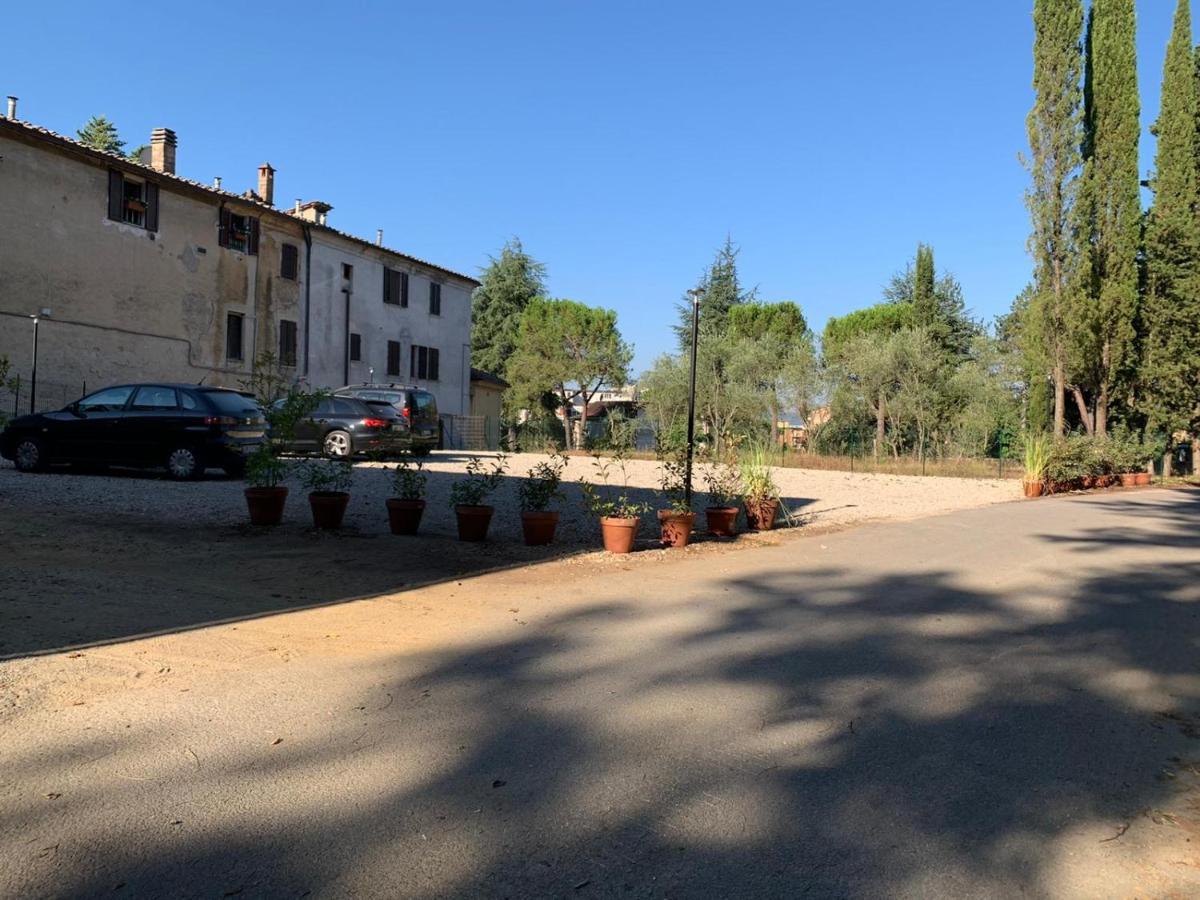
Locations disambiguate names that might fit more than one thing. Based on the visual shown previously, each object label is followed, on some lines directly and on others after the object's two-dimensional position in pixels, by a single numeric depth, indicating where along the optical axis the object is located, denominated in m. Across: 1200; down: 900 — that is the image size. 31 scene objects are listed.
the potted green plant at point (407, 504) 8.88
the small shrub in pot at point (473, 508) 8.75
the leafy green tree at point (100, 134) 45.91
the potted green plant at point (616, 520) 8.55
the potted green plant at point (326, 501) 8.81
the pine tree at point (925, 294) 42.97
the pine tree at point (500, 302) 54.47
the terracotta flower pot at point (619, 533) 8.53
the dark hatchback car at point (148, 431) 12.30
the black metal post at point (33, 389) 20.20
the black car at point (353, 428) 17.38
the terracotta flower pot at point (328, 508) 8.80
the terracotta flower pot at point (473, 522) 8.74
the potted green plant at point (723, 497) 10.21
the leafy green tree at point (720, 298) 49.94
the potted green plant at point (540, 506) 8.86
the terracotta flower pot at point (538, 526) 8.84
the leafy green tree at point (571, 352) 47.09
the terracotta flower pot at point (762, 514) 11.12
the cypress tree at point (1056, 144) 25.27
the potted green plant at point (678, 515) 9.32
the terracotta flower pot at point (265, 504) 8.83
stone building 21.61
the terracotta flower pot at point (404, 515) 8.87
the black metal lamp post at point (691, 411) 9.92
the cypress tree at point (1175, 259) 26.59
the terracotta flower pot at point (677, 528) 9.30
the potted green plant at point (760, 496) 11.13
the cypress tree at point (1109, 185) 25.62
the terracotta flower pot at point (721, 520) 10.19
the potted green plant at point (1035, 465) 18.86
